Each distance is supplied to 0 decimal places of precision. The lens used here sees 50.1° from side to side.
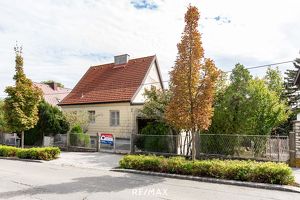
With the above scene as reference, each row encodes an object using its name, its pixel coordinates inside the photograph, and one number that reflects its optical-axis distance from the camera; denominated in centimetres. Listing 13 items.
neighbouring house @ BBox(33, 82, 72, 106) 4425
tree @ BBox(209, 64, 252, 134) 1764
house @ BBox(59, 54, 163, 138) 2538
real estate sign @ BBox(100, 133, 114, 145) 2207
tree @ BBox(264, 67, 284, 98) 3556
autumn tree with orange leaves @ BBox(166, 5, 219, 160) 1366
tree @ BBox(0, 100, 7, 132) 2949
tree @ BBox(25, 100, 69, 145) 2555
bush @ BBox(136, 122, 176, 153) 1902
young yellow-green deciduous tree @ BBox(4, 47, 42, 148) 2041
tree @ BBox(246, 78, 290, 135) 1762
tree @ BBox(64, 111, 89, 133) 2602
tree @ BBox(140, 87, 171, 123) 1983
